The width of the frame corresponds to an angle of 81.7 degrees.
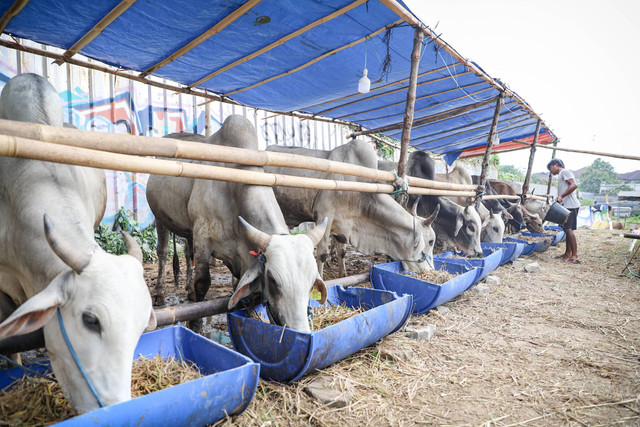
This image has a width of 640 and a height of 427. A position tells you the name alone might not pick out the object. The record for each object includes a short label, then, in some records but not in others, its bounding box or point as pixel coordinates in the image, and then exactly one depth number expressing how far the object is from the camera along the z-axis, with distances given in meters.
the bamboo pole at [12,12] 3.14
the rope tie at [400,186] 4.51
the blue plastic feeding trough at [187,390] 1.46
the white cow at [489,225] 7.85
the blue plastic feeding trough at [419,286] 3.79
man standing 8.31
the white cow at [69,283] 1.60
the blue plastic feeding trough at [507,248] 6.91
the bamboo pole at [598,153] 8.34
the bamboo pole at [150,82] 4.03
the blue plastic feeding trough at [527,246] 8.20
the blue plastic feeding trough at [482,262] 5.00
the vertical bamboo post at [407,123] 4.48
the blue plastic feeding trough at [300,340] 2.27
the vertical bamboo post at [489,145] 6.48
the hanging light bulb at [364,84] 4.53
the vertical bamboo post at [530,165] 9.43
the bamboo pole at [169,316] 1.85
